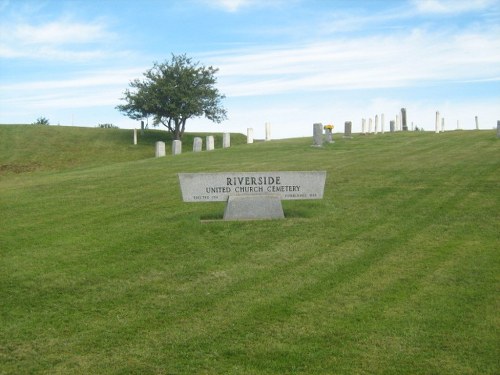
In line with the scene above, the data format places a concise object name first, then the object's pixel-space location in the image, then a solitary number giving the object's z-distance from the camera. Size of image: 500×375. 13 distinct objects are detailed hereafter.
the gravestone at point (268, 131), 42.75
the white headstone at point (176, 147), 34.12
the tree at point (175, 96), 50.78
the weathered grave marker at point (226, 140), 38.17
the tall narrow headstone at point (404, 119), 49.53
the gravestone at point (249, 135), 41.22
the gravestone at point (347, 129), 36.94
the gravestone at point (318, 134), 30.39
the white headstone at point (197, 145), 35.00
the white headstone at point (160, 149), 34.38
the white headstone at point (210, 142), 36.31
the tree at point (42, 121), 80.24
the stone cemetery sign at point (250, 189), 11.90
